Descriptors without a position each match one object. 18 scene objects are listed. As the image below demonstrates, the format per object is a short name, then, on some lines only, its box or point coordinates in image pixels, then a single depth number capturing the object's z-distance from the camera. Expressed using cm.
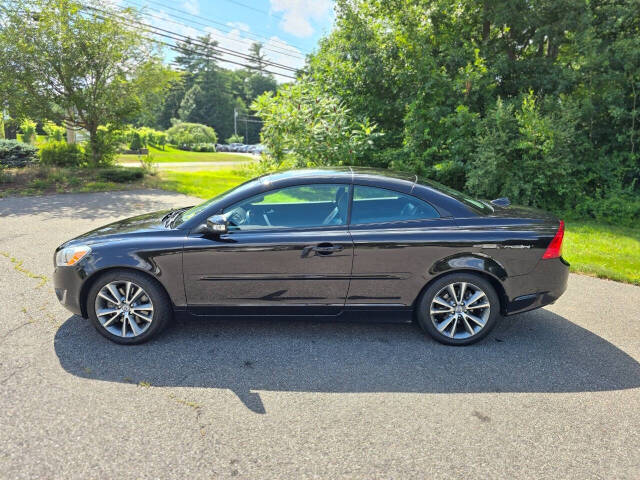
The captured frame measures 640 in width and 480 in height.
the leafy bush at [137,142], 3900
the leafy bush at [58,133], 1576
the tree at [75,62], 1336
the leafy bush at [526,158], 964
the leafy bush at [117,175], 1427
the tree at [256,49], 9138
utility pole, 7209
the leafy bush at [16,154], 1437
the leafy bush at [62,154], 1505
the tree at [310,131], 1015
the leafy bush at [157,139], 4734
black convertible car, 366
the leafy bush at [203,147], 5003
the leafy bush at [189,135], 5269
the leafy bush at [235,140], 6806
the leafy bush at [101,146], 1546
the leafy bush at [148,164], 1586
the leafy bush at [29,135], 2762
